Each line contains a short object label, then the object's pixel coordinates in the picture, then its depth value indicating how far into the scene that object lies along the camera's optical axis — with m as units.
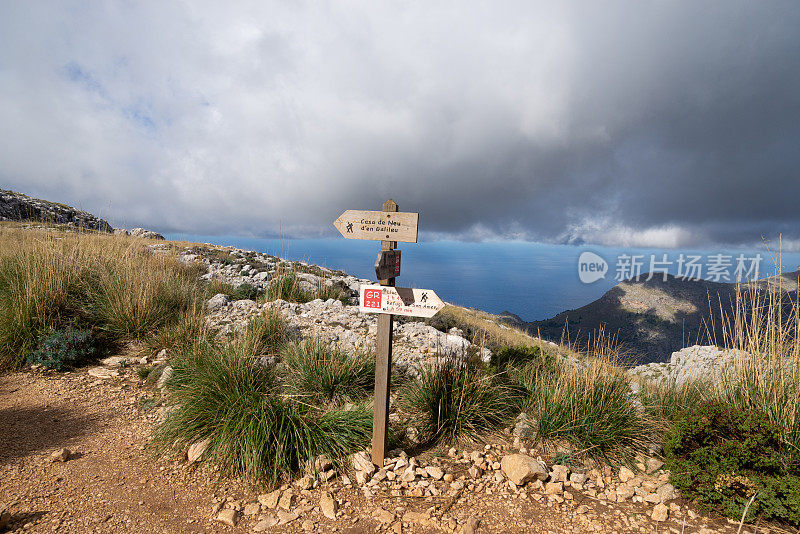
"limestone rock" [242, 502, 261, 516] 3.33
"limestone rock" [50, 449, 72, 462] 3.93
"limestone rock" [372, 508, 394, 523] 3.27
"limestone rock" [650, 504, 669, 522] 3.34
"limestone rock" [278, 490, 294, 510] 3.39
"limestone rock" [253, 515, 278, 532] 3.18
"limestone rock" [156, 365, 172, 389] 5.42
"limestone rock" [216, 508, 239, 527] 3.22
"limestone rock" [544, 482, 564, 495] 3.65
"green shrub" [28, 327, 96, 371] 6.06
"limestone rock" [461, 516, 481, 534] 3.14
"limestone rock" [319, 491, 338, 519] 3.31
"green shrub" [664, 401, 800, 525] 3.19
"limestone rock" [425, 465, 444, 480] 3.78
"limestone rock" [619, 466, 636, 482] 3.90
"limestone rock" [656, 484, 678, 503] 3.58
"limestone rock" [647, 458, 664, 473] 4.08
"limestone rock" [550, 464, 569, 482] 3.81
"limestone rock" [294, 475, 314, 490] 3.60
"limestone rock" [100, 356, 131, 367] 6.38
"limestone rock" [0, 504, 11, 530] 3.06
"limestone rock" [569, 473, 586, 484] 3.81
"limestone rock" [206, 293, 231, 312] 8.47
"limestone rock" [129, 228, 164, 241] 25.95
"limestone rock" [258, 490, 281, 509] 3.41
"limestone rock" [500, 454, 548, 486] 3.70
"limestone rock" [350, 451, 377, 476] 3.77
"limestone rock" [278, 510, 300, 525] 3.25
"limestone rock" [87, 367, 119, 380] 6.00
